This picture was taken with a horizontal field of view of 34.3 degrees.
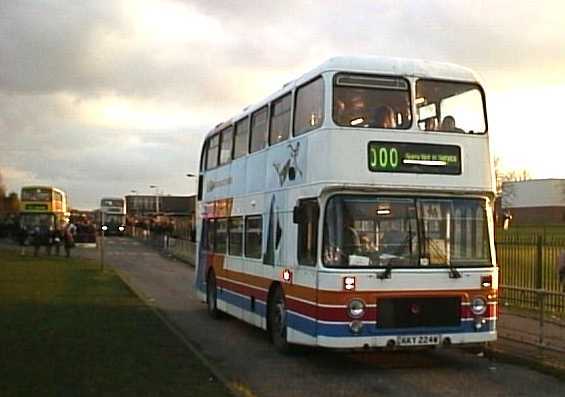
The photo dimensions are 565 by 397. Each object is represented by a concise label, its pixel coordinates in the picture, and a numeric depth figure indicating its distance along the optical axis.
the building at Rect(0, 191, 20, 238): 79.38
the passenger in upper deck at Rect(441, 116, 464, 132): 12.80
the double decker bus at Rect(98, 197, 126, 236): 86.82
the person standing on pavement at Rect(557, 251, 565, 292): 18.52
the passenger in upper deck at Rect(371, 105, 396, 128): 12.52
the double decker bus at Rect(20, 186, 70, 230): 57.91
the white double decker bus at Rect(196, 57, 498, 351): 12.11
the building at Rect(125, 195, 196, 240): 128.12
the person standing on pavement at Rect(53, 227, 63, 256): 49.66
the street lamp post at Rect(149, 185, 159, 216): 130.93
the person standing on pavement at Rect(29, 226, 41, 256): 48.19
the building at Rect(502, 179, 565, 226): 92.75
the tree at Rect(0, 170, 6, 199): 108.06
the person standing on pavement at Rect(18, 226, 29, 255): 57.35
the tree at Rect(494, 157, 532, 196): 78.16
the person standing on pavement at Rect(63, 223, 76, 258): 46.75
